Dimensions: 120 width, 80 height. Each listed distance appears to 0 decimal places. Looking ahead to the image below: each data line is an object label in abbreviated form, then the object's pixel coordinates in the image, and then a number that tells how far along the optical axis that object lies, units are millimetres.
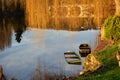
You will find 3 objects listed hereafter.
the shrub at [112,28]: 17942
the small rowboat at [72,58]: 18232
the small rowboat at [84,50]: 20303
